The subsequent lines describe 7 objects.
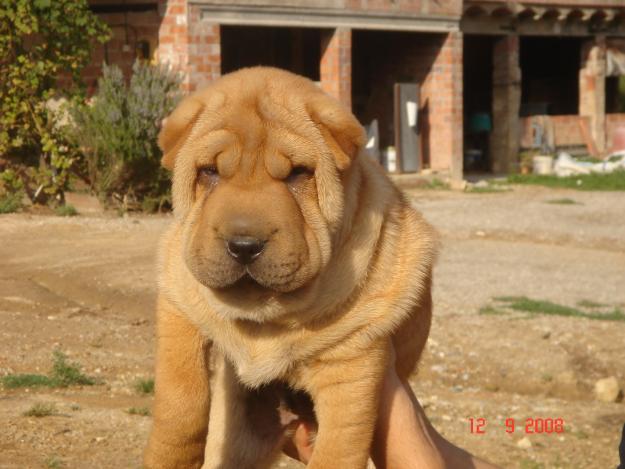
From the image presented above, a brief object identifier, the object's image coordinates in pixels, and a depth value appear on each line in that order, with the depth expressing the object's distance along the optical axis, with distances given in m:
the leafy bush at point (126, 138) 13.70
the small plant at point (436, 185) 20.25
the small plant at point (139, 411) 5.75
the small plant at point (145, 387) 6.26
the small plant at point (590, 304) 9.17
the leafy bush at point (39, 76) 13.83
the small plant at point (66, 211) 13.50
